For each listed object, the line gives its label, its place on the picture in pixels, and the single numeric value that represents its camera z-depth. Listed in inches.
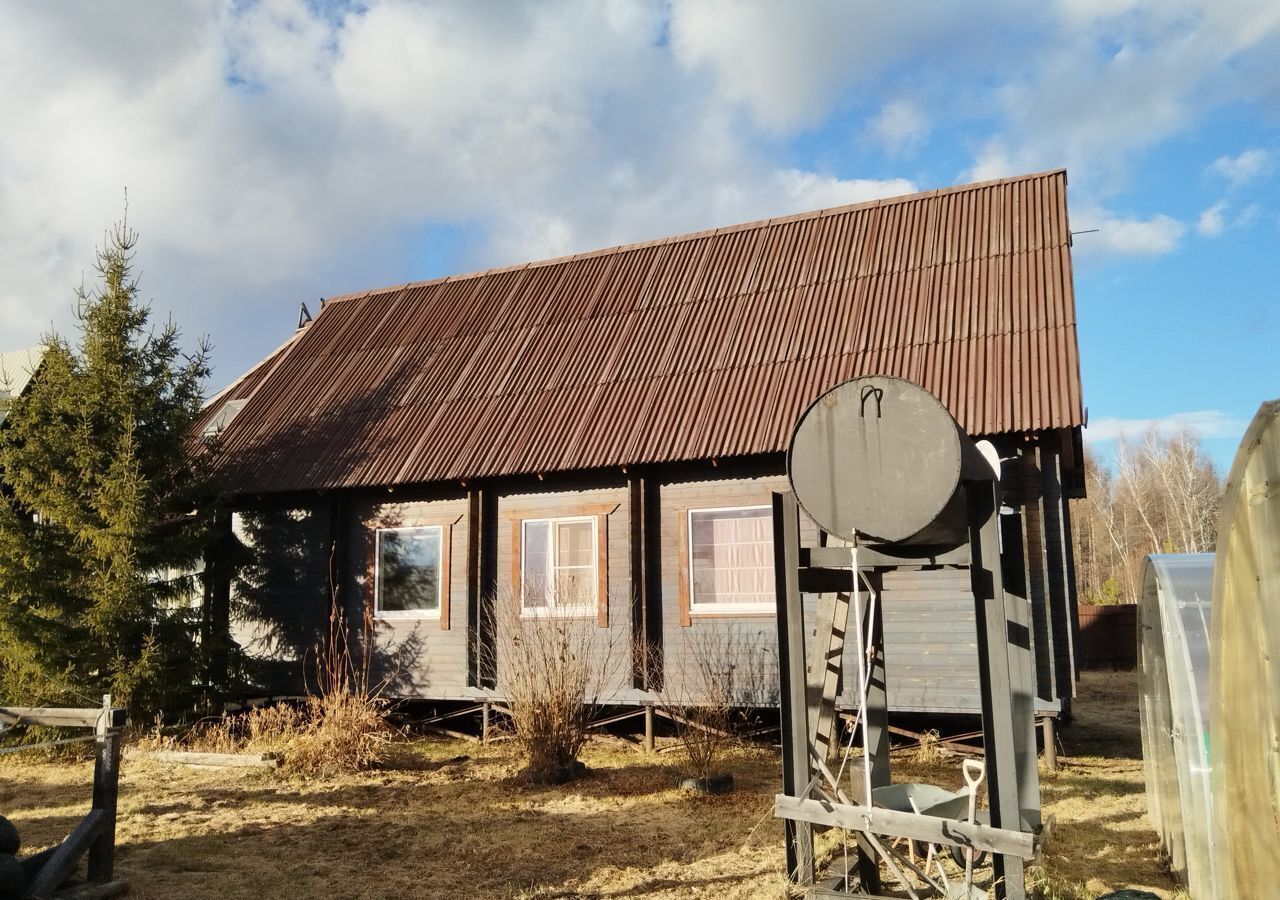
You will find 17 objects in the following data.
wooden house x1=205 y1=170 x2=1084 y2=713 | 427.5
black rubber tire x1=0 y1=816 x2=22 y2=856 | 232.5
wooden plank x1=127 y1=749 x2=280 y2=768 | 409.7
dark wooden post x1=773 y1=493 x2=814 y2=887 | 221.8
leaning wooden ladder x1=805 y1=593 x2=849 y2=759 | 232.4
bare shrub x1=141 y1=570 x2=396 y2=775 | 408.2
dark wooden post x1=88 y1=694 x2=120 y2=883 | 248.8
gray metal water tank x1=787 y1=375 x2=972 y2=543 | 197.6
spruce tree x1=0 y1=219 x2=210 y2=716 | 455.8
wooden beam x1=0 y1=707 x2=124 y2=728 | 267.1
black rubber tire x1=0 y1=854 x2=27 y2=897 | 222.2
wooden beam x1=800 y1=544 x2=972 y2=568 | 215.3
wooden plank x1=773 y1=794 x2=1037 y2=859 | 180.4
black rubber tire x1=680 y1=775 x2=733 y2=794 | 361.1
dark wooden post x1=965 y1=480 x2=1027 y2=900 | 194.7
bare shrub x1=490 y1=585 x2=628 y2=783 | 384.8
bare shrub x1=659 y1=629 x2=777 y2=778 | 412.8
